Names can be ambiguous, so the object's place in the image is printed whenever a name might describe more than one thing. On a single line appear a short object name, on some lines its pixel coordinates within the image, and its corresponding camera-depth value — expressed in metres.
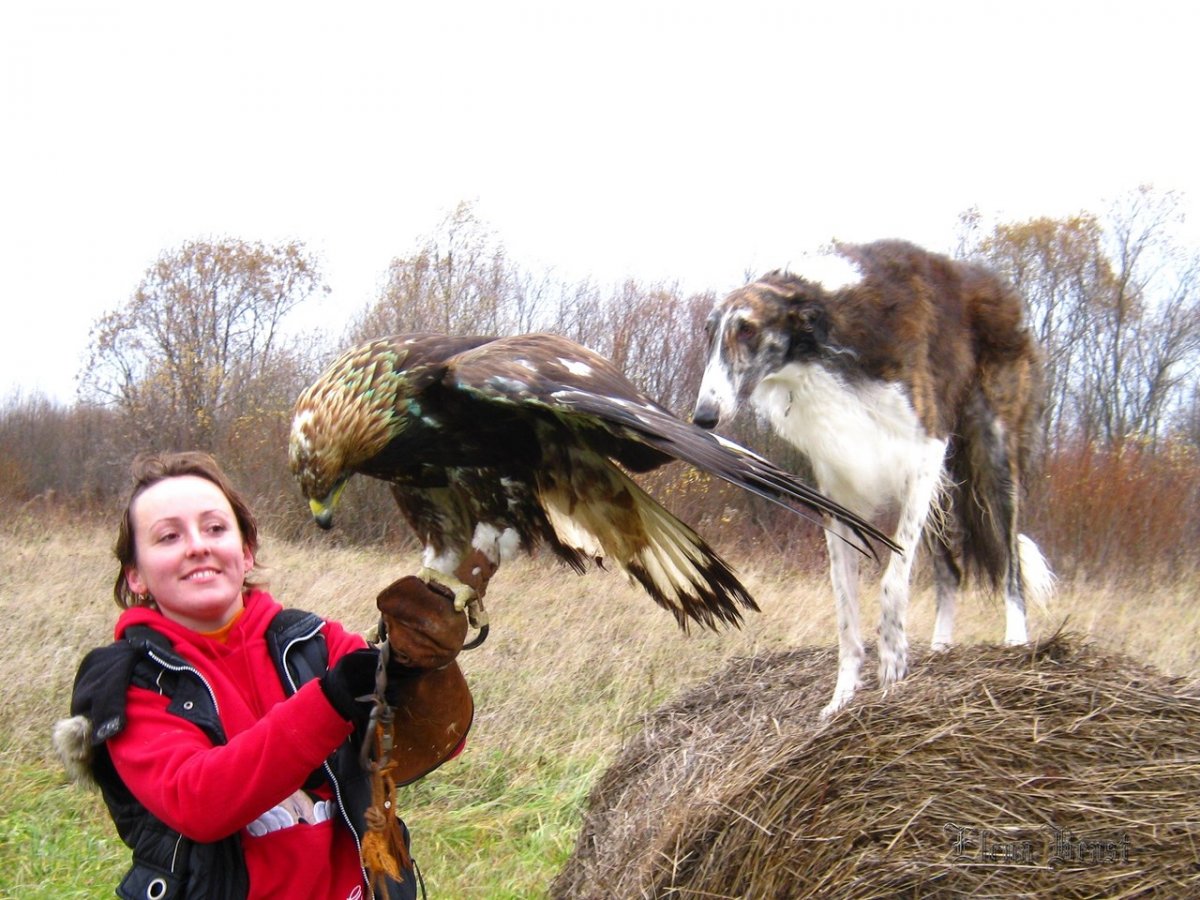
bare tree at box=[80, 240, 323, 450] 15.66
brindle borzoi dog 3.36
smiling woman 1.68
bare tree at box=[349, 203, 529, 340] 12.31
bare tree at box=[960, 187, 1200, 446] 14.91
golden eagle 2.30
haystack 2.24
